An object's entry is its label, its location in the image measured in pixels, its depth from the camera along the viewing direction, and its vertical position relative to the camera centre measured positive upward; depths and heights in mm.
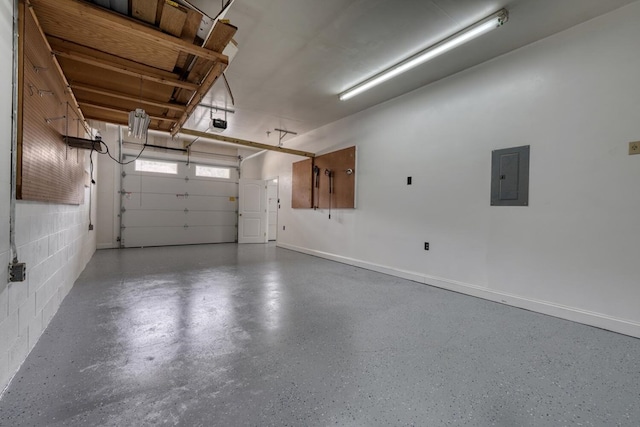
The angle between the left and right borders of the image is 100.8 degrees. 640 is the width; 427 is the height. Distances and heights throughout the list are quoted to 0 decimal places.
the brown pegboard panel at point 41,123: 1685 +643
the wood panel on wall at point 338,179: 5234 +656
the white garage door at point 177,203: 7203 +114
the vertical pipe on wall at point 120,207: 7023 -36
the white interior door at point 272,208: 9586 +43
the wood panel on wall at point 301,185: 6395 +636
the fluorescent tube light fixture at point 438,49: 2551 +1857
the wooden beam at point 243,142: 4513 +1276
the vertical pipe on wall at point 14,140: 1563 +384
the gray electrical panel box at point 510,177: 2998 +436
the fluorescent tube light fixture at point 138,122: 3011 +984
